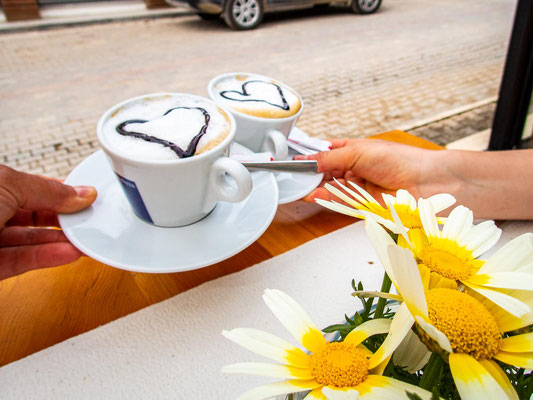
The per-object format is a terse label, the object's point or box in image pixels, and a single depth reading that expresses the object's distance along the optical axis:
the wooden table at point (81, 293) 0.51
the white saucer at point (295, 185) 0.71
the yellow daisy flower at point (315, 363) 0.18
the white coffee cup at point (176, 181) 0.52
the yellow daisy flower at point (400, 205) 0.26
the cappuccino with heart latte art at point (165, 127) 0.54
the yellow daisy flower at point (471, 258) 0.20
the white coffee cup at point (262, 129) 0.73
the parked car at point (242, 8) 4.28
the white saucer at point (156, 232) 0.53
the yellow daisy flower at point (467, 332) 0.17
